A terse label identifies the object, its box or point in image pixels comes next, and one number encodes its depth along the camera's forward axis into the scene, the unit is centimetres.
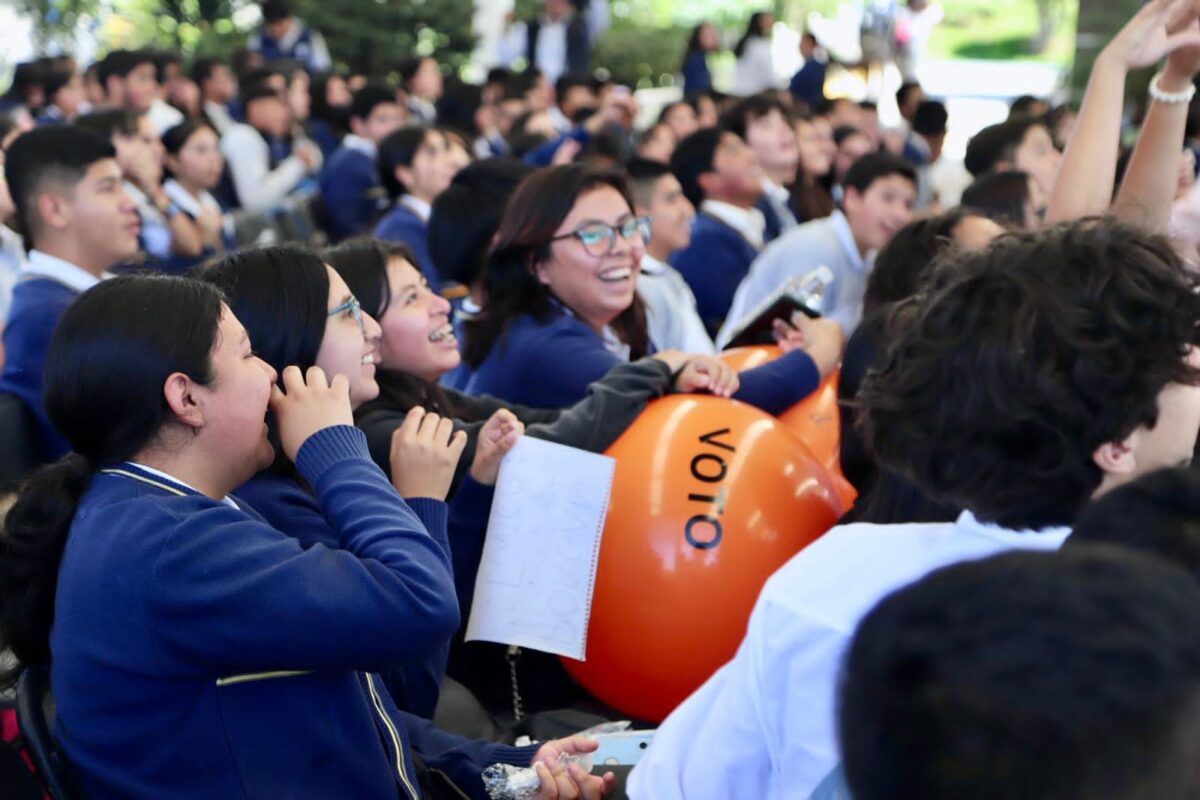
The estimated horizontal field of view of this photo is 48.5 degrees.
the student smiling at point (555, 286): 302
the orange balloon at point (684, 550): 236
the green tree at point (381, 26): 1523
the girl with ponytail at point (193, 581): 154
